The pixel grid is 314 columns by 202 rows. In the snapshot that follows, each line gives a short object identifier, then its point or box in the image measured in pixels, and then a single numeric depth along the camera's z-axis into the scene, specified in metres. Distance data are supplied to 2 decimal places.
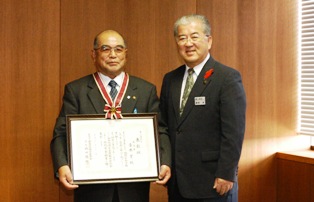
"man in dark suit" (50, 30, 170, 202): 2.60
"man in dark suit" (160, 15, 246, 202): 2.56
